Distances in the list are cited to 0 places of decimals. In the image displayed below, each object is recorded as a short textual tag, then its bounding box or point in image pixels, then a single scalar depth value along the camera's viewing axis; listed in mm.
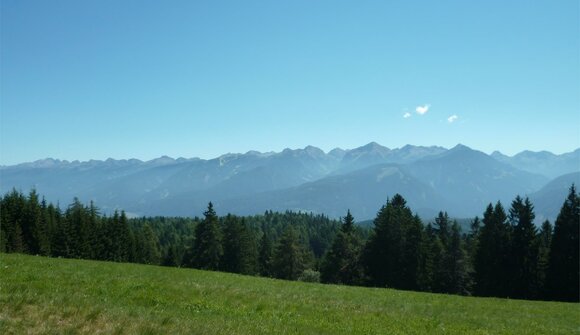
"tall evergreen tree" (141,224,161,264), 116894
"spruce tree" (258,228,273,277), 108712
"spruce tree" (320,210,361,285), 74312
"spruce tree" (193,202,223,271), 87812
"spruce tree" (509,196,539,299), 57281
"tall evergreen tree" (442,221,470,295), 67562
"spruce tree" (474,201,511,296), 59406
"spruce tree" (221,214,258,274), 89875
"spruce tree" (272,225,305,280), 83938
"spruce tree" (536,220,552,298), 55250
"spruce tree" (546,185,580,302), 51969
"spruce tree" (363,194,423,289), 67688
